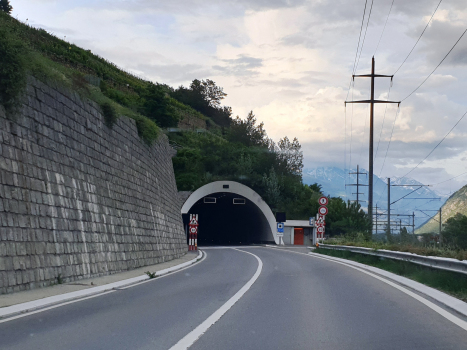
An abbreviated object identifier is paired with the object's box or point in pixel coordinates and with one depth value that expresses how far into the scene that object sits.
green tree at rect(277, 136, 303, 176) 115.19
